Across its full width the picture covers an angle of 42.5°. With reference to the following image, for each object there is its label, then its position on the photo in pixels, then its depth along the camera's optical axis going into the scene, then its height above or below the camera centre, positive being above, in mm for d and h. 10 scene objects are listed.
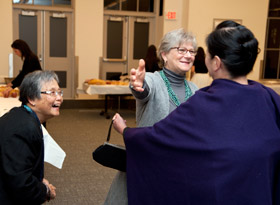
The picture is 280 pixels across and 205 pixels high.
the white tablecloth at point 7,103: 3576 -775
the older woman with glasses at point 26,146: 1601 -513
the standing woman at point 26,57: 5008 -355
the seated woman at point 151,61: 6359 -426
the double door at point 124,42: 8984 -145
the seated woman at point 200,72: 6066 -572
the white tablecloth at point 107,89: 7047 -1050
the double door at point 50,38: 8328 -111
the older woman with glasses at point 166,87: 1857 -260
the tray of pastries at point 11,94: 4457 -762
